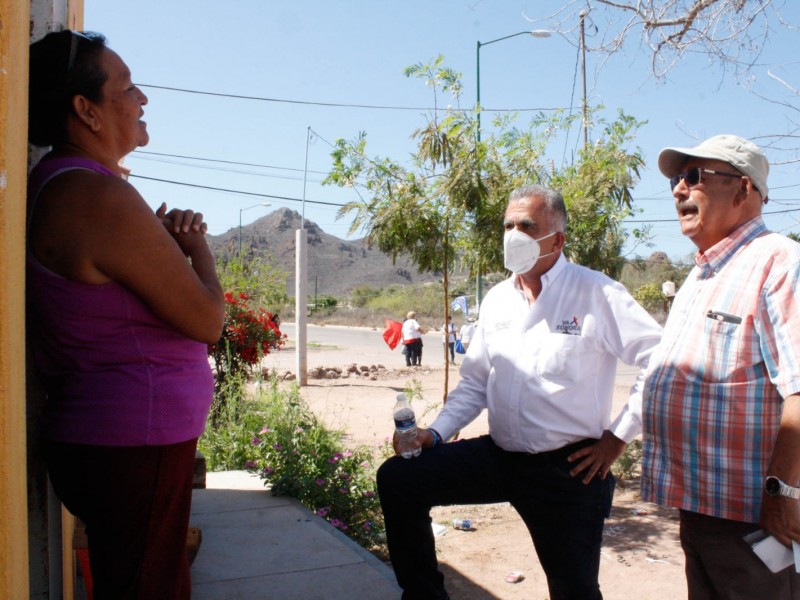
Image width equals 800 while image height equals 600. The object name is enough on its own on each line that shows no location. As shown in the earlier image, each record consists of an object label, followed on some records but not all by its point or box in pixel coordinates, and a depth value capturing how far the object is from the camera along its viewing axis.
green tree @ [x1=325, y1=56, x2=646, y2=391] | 7.46
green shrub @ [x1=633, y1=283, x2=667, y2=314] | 34.72
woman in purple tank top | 1.73
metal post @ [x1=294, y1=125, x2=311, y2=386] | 15.03
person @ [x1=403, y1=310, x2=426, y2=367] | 21.02
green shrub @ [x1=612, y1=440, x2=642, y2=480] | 7.54
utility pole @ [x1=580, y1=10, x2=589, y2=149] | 8.93
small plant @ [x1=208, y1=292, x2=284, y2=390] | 8.77
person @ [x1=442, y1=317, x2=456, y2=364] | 21.09
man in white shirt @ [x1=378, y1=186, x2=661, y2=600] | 2.71
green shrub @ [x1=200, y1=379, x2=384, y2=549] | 5.31
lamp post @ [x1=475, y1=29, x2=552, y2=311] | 7.78
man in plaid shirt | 2.13
